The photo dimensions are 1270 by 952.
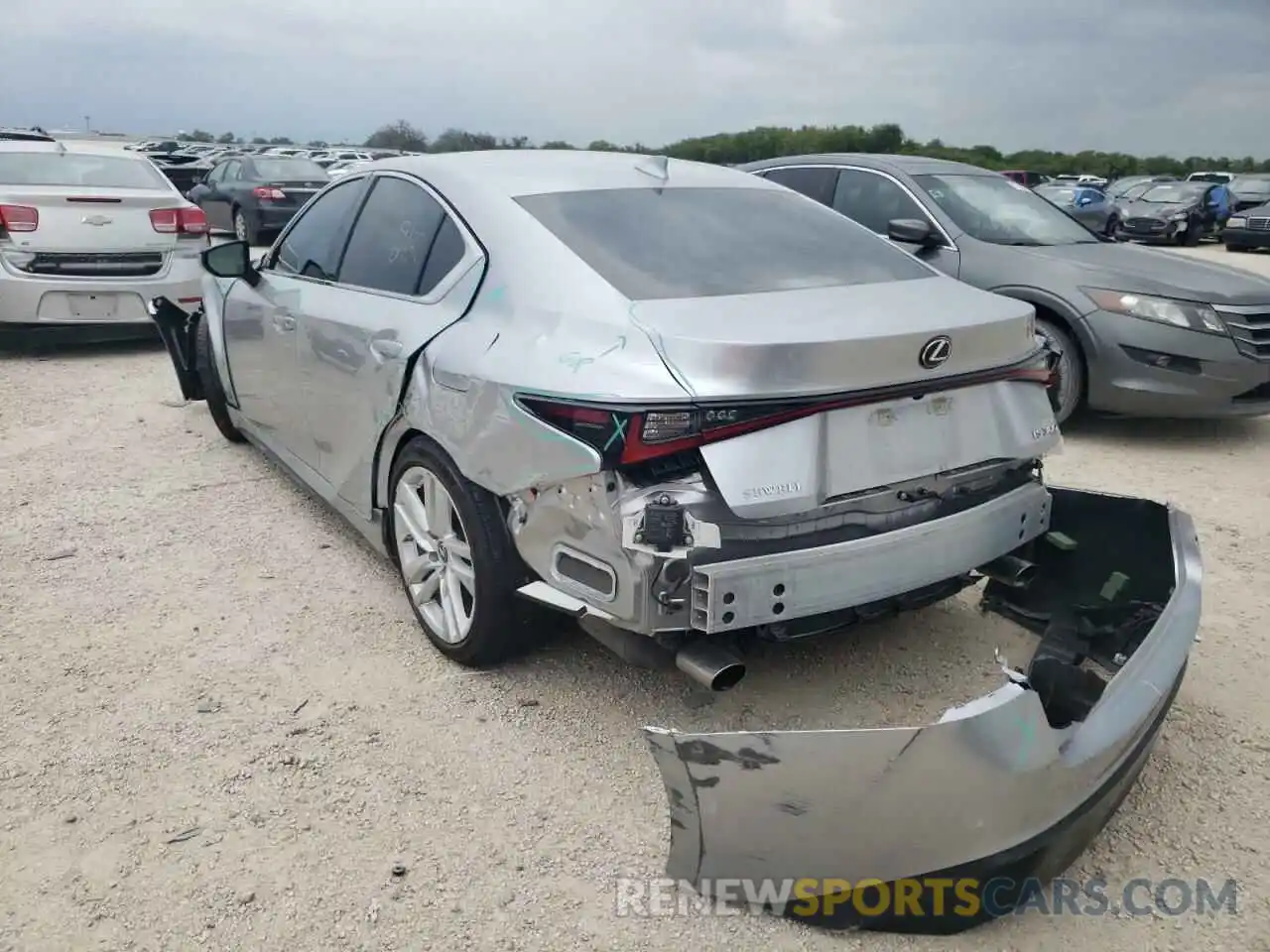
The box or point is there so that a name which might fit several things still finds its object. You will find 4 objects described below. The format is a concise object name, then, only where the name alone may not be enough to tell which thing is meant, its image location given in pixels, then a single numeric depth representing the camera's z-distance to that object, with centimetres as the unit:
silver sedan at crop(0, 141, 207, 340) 736
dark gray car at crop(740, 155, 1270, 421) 571
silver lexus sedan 205
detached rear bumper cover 196
